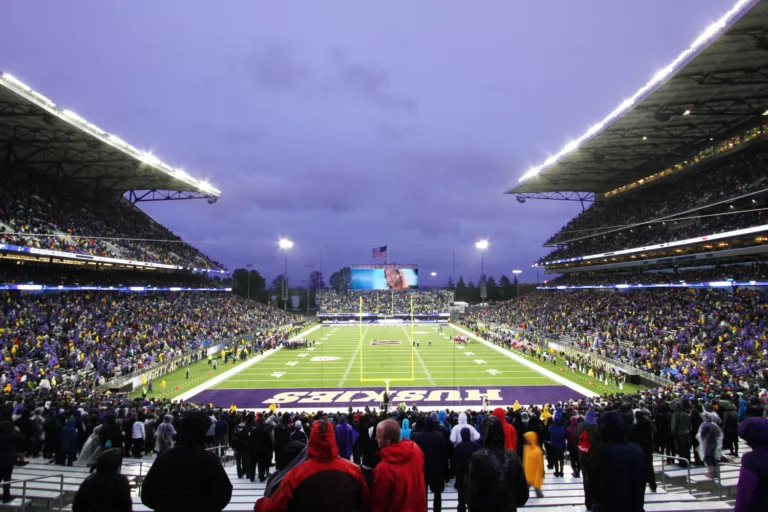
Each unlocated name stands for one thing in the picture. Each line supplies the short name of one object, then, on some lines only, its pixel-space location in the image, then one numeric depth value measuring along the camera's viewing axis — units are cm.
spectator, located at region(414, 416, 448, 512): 497
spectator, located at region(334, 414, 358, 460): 705
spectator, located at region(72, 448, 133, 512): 306
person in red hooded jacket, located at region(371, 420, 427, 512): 304
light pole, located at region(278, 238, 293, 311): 5159
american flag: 7028
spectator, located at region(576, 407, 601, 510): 349
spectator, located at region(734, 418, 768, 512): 319
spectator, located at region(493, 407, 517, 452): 660
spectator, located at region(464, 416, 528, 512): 329
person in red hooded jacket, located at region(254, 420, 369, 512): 255
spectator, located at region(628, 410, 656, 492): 623
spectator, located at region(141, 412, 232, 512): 290
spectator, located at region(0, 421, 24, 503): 636
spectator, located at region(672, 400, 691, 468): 852
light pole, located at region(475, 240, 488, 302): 6069
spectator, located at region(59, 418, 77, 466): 914
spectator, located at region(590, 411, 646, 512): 338
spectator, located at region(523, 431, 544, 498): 703
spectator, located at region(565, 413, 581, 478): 859
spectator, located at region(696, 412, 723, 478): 754
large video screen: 7669
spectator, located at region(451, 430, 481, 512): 442
